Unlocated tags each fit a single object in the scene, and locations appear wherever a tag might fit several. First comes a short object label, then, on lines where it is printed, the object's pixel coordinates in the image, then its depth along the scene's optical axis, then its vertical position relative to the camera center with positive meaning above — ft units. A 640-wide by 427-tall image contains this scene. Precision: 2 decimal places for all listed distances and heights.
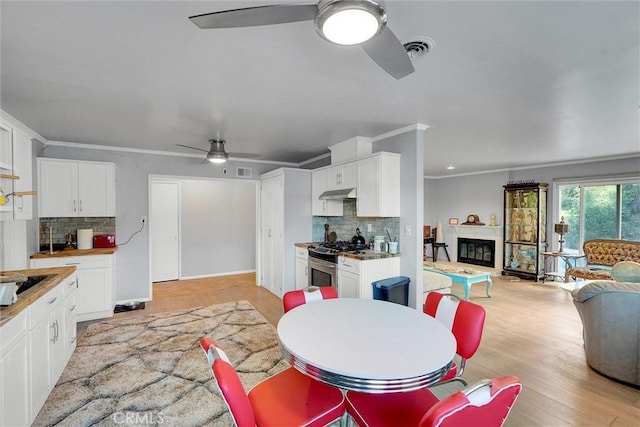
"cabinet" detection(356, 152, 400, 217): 11.63 +1.00
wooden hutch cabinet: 20.52 -1.41
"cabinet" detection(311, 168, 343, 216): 15.98 +0.38
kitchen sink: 7.36 -1.86
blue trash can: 10.74 -2.94
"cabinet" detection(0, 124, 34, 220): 8.45 +1.16
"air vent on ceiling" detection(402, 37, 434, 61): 5.78 +3.27
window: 17.52 -0.02
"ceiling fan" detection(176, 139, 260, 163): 13.08 +2.55
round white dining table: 4.09 -2.24
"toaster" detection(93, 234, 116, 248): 14.10 -1.43
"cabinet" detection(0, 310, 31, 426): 5.24 -3.02
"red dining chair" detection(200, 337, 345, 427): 3.85 -3.10
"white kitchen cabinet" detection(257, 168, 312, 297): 15.99 -0.55
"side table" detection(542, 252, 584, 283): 18.81 -3.39
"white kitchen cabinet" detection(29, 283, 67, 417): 6.44 -3.19
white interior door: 20.18 -1.38
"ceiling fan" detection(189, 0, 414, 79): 3.64 +2.46
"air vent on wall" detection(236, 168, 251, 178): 18.15 +2.34
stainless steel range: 12.72 -2.25
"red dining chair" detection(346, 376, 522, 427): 3.22 -2.37
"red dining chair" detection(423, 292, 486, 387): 5.90 -2.35
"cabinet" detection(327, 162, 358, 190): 13.15 +1.58
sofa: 16.60 -2.78
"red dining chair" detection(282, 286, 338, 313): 7.20 -2.17
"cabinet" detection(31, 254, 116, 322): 12.48 -3.12
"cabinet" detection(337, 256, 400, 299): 11.21 -2.47
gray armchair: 8.29 -3.48
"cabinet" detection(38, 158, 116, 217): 12.77 +1.02
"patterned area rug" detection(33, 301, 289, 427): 6.86 -4.68
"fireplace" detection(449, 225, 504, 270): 23.30 -2.27
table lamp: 19.13 -1.25
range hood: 13.01 +0.74
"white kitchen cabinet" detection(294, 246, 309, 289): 15.05 -2.99
